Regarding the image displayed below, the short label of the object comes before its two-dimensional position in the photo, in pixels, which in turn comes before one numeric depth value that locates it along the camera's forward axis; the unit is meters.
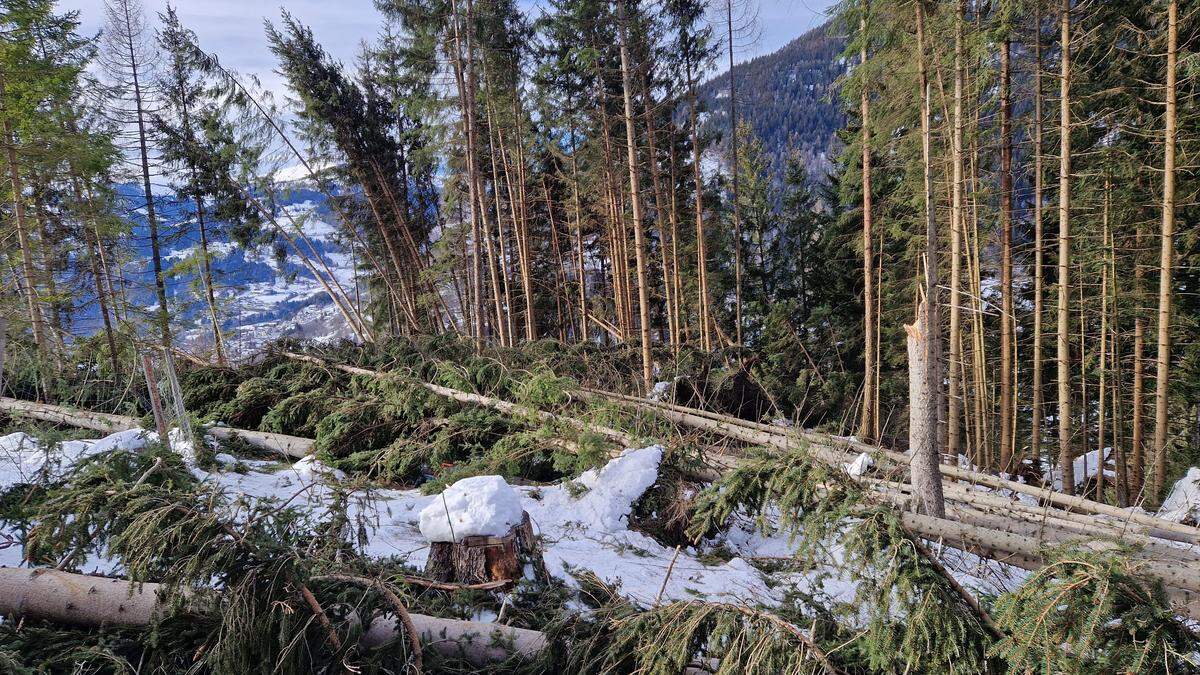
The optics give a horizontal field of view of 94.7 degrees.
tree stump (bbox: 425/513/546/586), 3.37
